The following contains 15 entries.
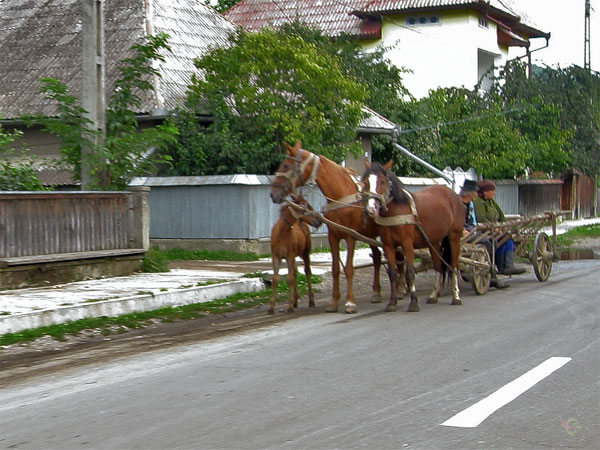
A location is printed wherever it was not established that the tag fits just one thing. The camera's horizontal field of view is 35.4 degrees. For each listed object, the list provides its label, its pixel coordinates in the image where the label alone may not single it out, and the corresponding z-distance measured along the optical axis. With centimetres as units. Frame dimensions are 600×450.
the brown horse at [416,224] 1288
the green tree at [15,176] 1603
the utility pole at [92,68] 1639
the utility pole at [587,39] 4878
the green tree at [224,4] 5431
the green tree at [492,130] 3447
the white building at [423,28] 4325
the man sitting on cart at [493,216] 1589
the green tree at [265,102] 2209
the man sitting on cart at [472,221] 1513
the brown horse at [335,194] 1251
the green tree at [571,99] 3897
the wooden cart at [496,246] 1457
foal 1298
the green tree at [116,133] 1631
